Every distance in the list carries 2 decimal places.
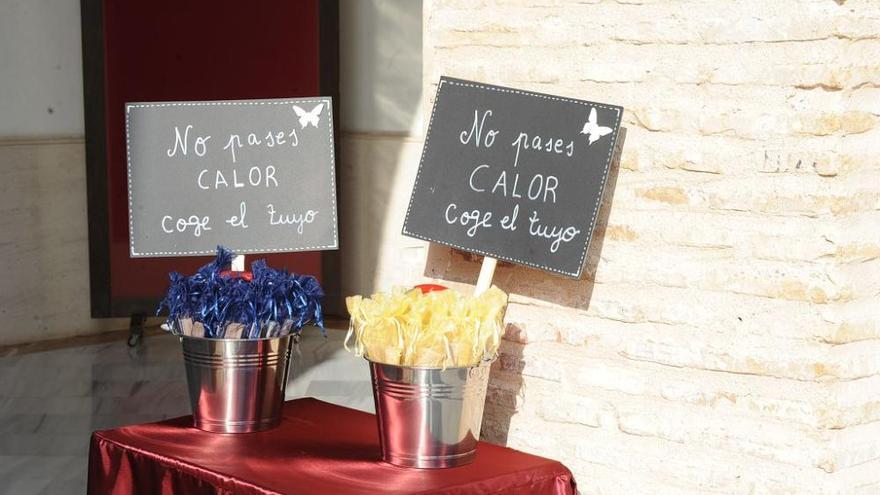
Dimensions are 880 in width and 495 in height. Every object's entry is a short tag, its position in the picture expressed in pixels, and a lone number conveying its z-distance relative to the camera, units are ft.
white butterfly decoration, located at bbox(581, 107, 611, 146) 7.35
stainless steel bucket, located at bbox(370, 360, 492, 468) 6.85
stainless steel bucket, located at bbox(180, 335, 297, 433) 7.68
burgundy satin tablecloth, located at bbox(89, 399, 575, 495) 6.71
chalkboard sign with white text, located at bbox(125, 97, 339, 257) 8.84
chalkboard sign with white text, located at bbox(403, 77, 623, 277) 7.40
